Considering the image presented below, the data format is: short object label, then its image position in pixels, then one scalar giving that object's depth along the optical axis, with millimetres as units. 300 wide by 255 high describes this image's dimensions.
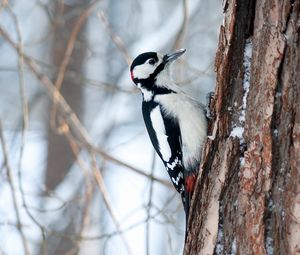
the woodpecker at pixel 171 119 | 6945
